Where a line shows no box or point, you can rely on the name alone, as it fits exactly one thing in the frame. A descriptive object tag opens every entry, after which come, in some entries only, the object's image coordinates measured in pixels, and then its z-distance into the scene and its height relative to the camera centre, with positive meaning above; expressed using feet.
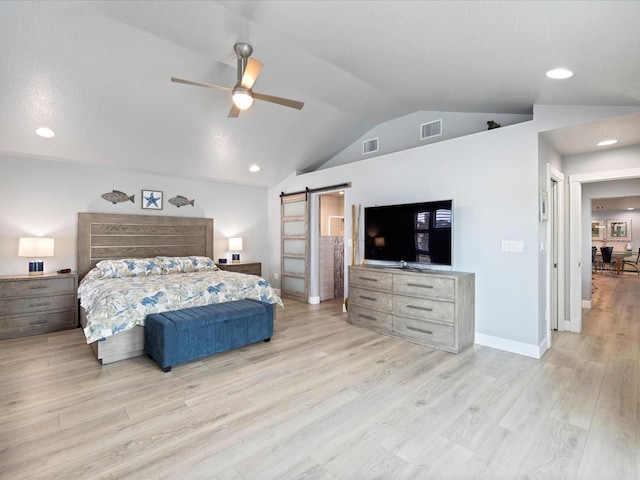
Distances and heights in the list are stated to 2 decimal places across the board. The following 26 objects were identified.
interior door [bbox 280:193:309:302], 20.27 -0.23
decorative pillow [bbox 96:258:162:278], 15.07 -1.20
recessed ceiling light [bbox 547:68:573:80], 8.21 +4.46
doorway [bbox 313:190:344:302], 20.66 -0.29
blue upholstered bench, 10.12 -3.01
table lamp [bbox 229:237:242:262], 20.53 -0.09
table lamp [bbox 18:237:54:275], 13.73 -0.28
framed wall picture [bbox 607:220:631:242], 40.81 +1.67
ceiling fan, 9.11 +4.76
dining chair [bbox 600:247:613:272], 35.17 -1.24
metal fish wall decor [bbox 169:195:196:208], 19.07 +2.52
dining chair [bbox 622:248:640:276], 34.48 -2.46
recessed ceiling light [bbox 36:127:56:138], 12.98 +4.56
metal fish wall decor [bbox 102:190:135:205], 16.88 +2.46
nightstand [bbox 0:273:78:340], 12.97 -2.61
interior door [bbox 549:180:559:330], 13.80 -0.58
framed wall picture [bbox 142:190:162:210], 18.06 +2.47
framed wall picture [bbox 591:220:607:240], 43.04 +1.86
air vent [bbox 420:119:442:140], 15.84 +5.72
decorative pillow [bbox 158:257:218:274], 16.74 -1.17
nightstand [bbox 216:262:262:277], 19.36 -1.51
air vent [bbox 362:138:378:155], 18.70 +5.76
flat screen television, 12.67 +0.44
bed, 10.80 -1.59
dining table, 34.78 -1.79
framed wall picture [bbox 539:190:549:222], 11.38 +1.35
